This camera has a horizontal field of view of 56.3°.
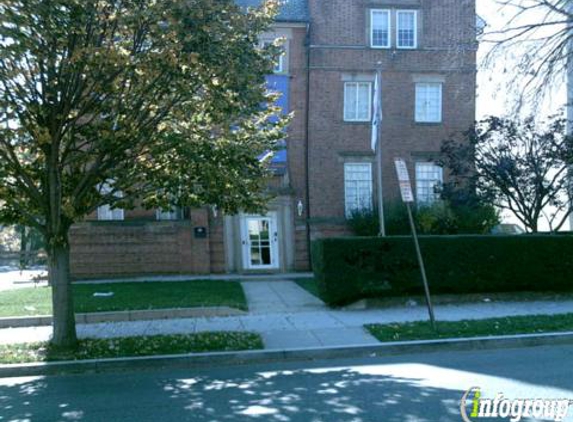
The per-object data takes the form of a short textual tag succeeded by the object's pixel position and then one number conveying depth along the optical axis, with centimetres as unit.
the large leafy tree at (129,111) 733
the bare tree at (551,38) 1090
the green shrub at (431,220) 1775
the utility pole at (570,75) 1115
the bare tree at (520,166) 1430
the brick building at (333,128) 1856
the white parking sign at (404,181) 893
